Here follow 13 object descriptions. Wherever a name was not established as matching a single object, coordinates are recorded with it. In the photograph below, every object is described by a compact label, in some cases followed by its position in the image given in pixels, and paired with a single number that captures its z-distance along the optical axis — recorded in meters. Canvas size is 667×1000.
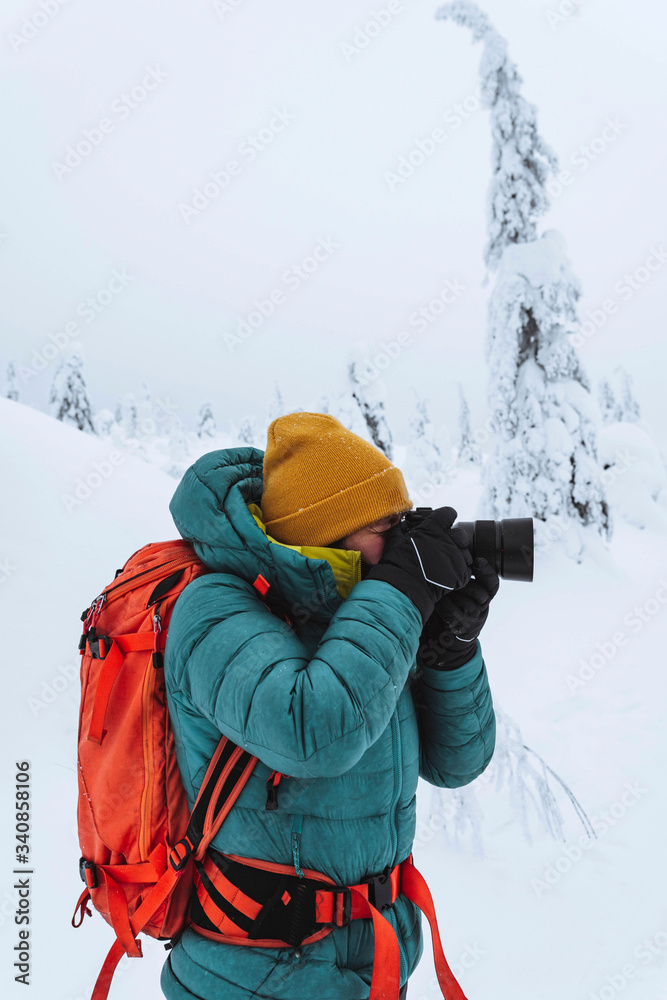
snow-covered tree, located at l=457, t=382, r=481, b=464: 49.00
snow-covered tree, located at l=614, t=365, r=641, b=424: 35.97
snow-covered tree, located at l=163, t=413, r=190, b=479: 34.34
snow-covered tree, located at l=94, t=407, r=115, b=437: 40.97
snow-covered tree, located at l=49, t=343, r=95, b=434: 24.86
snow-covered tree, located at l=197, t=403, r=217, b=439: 46.00
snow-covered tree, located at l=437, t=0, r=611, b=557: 11.14
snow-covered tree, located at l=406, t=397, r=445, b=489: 35.85
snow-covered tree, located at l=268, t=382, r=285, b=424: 32.28
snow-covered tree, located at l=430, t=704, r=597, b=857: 4.47
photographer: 1.27
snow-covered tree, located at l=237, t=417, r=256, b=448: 25.82
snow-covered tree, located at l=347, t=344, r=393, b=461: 17.72
